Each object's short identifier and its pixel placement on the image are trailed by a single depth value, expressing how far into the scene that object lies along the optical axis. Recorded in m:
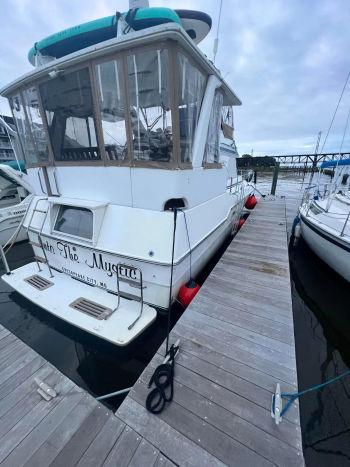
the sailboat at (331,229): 4.50
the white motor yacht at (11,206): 6.34
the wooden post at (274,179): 13.15
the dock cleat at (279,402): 1.72
